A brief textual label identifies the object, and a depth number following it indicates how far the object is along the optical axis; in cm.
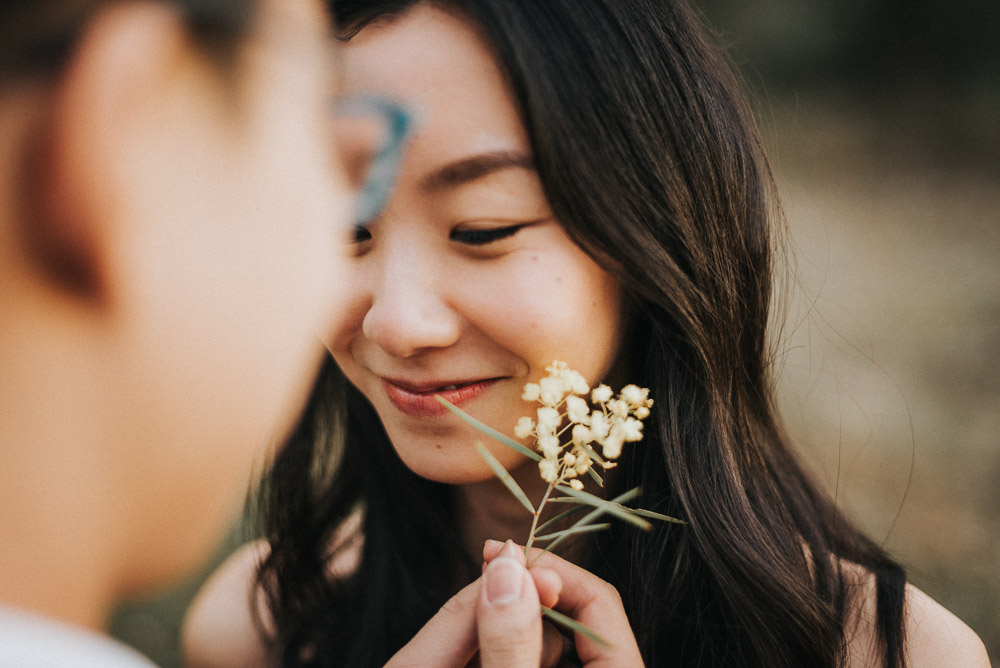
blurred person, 29
